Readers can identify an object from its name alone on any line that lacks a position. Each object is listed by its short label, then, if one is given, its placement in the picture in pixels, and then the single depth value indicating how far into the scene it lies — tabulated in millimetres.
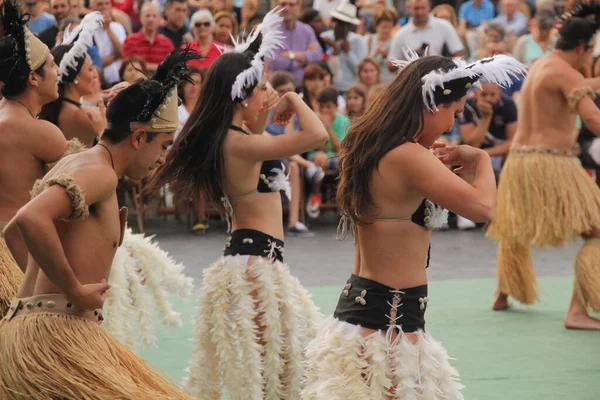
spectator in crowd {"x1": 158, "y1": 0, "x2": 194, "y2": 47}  21344
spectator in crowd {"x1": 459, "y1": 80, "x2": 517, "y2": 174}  18937
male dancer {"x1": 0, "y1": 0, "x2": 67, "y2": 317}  7965
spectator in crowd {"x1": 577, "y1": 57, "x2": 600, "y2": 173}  18687
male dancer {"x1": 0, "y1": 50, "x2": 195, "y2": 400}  5898
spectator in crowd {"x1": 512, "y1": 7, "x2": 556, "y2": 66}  21297
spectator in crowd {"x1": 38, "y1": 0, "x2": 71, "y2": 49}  19906
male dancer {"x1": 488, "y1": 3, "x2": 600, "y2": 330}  11992
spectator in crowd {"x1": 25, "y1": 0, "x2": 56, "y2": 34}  20062
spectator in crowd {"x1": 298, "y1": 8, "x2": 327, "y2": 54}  22719
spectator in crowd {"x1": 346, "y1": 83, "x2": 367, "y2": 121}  19578
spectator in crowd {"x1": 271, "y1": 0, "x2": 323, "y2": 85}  21078
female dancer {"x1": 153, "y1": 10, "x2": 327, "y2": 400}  8305
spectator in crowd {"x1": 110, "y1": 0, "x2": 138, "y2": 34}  22422
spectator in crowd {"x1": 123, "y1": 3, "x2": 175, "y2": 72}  19844
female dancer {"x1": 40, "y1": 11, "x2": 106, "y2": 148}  9609
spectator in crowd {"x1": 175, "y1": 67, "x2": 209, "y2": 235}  18797
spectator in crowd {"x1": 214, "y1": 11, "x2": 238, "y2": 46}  20484
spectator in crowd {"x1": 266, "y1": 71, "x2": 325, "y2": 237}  19469
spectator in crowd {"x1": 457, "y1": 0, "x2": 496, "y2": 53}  25634
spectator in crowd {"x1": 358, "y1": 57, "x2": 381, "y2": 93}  20828
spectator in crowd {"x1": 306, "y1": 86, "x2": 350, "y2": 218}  19391
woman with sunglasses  19922
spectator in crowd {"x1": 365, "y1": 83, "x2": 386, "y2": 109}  18556
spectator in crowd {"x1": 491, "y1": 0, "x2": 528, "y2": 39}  24516
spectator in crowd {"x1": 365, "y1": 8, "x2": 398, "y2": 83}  22875
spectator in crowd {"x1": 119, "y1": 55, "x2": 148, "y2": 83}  17453
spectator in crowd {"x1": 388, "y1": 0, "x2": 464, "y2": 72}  21337
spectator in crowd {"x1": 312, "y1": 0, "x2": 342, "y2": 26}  24344
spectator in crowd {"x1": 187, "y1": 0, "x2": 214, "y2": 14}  22766
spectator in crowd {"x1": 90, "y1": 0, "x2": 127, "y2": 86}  20016
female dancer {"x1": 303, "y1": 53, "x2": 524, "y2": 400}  6277
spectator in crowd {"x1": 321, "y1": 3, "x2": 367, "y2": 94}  22812
